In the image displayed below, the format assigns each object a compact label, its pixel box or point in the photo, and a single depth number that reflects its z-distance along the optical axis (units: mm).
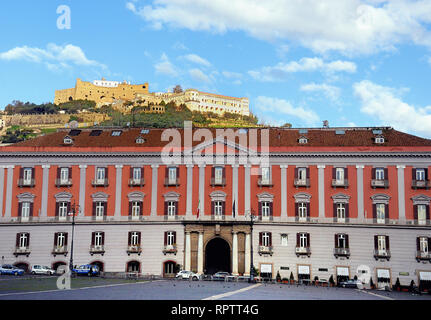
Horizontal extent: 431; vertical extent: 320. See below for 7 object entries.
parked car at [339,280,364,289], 54469
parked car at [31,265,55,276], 56000
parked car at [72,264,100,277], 54309
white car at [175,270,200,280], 54875
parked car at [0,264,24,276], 52625
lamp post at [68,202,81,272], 60812
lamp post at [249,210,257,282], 52944
